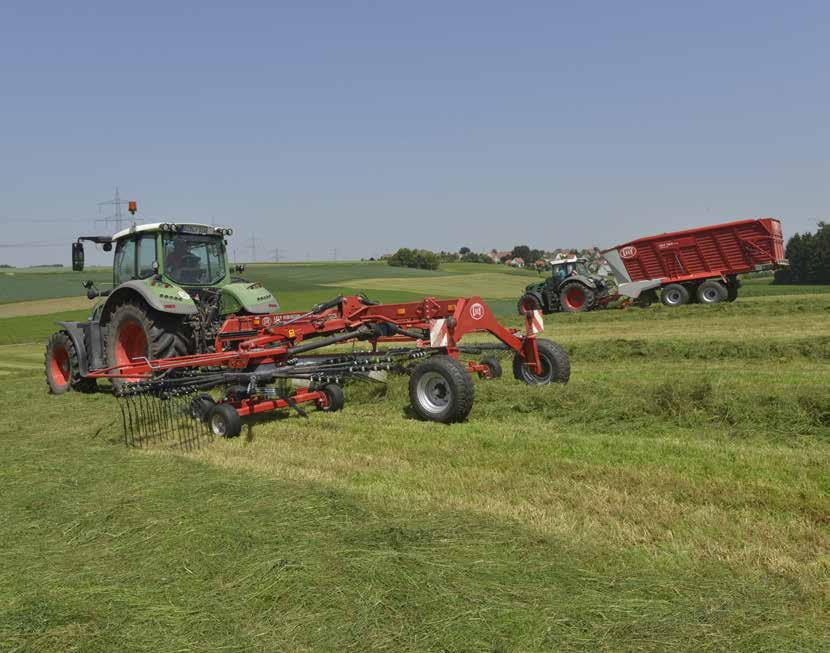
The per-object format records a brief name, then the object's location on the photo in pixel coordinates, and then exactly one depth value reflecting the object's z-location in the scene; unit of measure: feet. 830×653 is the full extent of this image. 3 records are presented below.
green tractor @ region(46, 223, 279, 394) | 29.76
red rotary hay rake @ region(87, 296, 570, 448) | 23.09
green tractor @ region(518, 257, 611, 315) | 68.18
